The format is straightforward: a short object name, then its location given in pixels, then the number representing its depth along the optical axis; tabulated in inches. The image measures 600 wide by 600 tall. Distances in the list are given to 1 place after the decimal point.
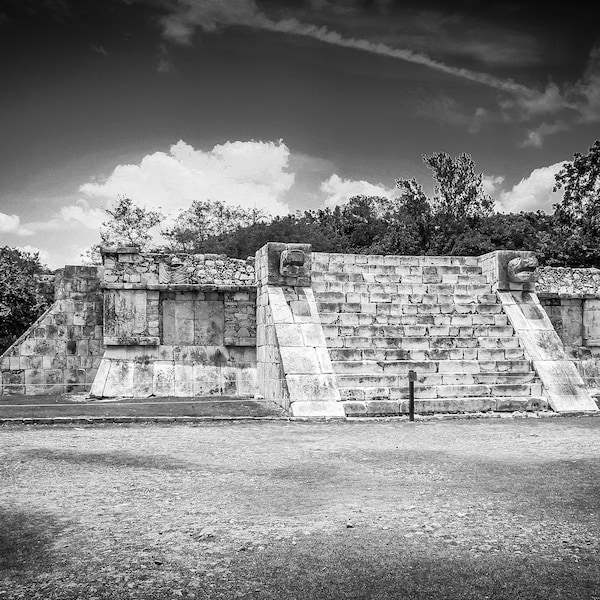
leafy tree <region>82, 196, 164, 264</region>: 1380.4
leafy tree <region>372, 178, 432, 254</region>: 1433.3
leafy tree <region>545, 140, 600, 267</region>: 1021.2
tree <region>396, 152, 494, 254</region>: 1476.4
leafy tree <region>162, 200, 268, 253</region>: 1481.3
